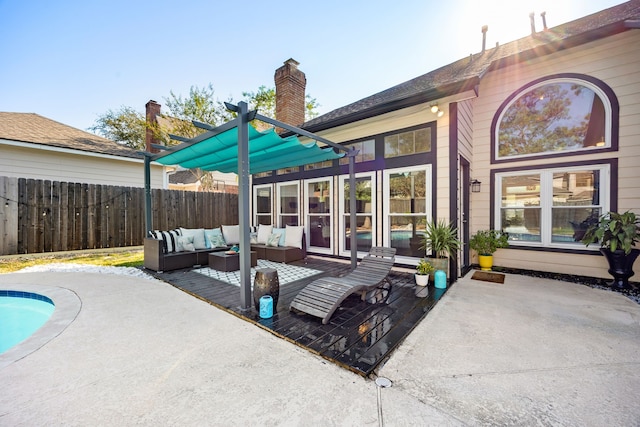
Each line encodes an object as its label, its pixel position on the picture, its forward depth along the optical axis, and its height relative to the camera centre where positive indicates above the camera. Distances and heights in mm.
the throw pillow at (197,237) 6578 -667
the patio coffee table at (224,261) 5744 -1138
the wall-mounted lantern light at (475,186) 6413 +655
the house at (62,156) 8172 +2088
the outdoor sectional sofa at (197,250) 5895 -986
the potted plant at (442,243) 4780 -603
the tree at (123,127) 17609 +6190
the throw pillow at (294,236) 7161 -696
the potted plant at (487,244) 5992 -784
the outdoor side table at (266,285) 3496 -1027
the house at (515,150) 4953 +1369
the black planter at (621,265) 4574 -1012
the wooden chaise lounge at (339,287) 3338 -1117
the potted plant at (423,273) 4750 -1170
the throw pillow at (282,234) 7301 -644
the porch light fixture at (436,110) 4948 +2040
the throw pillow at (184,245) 6284 -814
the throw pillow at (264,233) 7790 -651
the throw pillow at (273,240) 7285 -810
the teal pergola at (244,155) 3609 +1333
